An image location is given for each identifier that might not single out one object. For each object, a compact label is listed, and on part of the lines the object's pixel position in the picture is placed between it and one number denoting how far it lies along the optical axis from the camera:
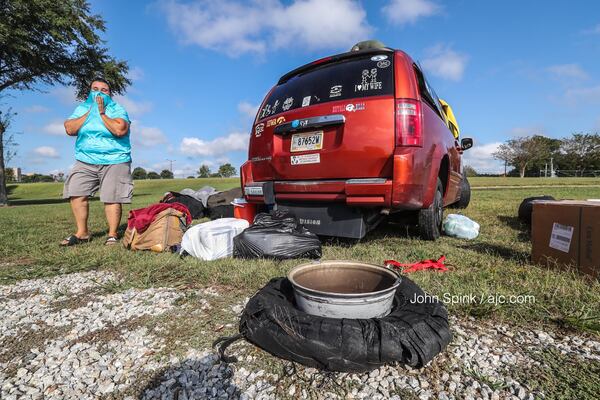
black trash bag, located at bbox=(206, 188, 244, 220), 6.20
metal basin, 1.46
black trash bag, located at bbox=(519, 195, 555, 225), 4.52
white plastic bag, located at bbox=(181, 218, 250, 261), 3.13
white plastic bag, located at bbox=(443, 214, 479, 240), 3.99
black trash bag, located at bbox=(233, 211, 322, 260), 2.98
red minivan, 2.78
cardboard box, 2.26
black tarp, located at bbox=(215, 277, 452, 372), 1.30
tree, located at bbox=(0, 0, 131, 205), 13.56
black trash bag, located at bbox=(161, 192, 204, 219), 6.34
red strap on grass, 2.58
